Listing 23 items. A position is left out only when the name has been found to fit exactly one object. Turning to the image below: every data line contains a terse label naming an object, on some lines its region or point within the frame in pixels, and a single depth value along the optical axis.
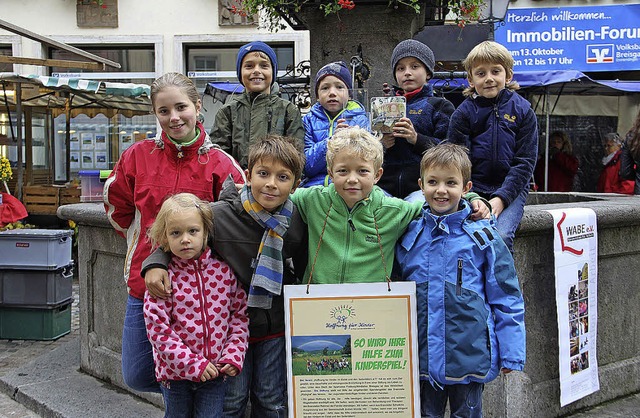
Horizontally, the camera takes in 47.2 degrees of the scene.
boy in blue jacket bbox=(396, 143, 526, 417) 2.87
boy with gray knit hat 3.84
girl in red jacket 3.19
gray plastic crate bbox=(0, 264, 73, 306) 6.64
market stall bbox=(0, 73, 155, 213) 10.08
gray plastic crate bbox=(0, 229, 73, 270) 6.61
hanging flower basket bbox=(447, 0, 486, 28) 5.40
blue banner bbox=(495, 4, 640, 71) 15.45
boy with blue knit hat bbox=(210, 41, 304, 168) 3.87
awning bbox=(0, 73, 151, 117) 9.58
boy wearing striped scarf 2.89
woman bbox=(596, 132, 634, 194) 9.84
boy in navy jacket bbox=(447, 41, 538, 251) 3.59
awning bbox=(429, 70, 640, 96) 10.55
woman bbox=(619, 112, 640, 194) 6.42
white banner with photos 4.05
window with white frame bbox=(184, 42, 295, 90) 15.78
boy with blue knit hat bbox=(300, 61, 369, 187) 3.75
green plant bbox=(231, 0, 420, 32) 5.03
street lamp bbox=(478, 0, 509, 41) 8.91
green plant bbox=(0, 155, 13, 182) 8.43
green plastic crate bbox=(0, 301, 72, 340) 6.66
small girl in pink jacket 2.83
